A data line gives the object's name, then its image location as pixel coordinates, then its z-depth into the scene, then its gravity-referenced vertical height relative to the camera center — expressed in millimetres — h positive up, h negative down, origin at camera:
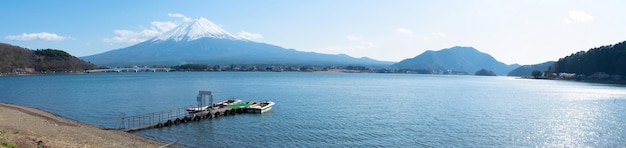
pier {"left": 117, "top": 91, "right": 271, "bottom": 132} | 23734 -3007
